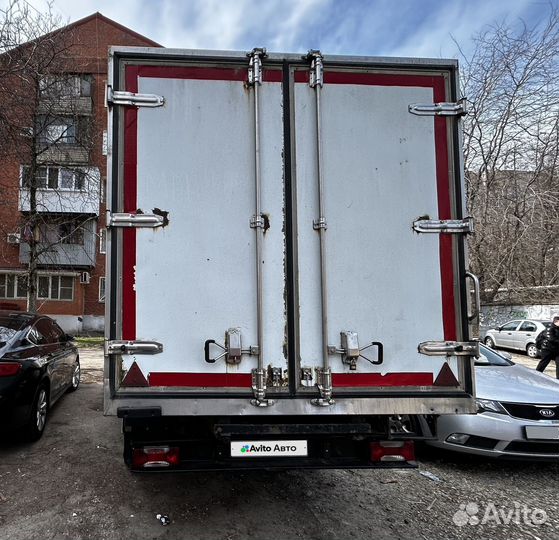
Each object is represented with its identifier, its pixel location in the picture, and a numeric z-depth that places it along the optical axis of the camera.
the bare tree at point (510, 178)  16.64
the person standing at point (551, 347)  9.19
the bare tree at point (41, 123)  8.53
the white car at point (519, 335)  14.45
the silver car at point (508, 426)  4.14
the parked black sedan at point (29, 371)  4.25
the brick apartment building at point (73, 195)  12.64
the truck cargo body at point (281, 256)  2.74
